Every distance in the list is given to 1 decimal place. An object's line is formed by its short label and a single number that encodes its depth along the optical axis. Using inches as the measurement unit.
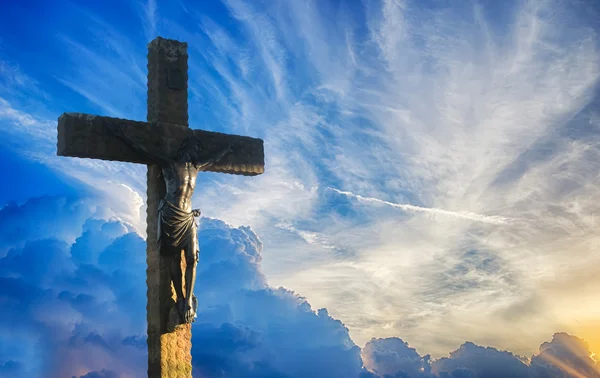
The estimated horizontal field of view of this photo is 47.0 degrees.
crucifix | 368.5
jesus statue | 368.5
